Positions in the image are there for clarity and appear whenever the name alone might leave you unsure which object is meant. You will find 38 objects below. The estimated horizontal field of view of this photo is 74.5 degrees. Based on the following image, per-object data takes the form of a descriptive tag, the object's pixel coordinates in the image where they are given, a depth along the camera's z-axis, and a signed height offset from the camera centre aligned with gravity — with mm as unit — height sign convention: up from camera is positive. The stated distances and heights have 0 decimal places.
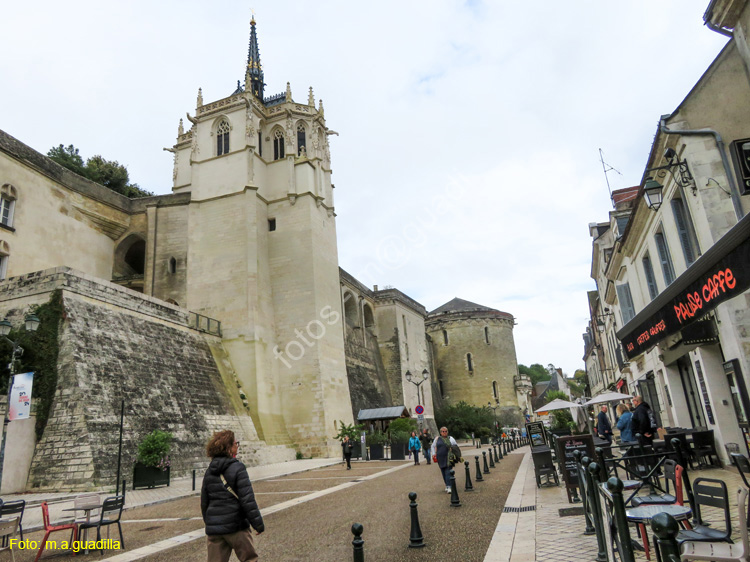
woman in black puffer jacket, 3867 -565
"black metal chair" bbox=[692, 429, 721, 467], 8789 -783
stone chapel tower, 23781 +9103
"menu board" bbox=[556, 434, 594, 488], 7406 -617
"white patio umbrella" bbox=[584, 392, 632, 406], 13473 +247
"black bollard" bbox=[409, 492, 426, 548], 5703 -1205
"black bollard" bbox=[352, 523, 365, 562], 3771 -897
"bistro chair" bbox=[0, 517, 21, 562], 5637 -844
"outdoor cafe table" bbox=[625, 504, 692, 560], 3613 -803
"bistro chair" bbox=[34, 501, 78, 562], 6174 -966
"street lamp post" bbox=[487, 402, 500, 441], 47250 +834
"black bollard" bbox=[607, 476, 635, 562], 2898 -651
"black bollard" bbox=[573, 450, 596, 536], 5222 -979
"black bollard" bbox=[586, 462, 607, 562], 4105 -904
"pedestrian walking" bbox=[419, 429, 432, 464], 19234 -846
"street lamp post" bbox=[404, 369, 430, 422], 41044 +3301
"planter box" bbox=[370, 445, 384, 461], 22250 -1158
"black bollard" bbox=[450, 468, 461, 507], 8238 -1246
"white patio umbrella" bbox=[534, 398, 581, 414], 15281 +162
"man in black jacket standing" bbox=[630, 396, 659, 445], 8922 -327
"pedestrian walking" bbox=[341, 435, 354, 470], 17359 -784
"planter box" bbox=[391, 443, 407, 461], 21531 -1140
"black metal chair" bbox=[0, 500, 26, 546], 5988 -626
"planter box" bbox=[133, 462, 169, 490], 13039 -844
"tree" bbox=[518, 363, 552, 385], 97562 +8143
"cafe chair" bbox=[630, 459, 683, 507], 4159 -788
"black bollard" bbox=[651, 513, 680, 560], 2066 -543
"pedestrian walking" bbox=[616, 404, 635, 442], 9477 -358
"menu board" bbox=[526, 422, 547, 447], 17828 -630
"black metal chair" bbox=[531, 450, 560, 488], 9594 -959
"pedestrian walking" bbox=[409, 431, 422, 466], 18844 -875
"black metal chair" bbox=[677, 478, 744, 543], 3076 -779
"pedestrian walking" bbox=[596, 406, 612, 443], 12725 -490
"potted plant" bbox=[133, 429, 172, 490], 13125 -483
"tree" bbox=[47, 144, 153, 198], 33344 +18790
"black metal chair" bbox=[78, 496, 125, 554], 6566 -845
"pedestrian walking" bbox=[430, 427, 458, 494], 9680 -640
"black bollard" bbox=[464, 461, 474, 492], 9801 -1289
